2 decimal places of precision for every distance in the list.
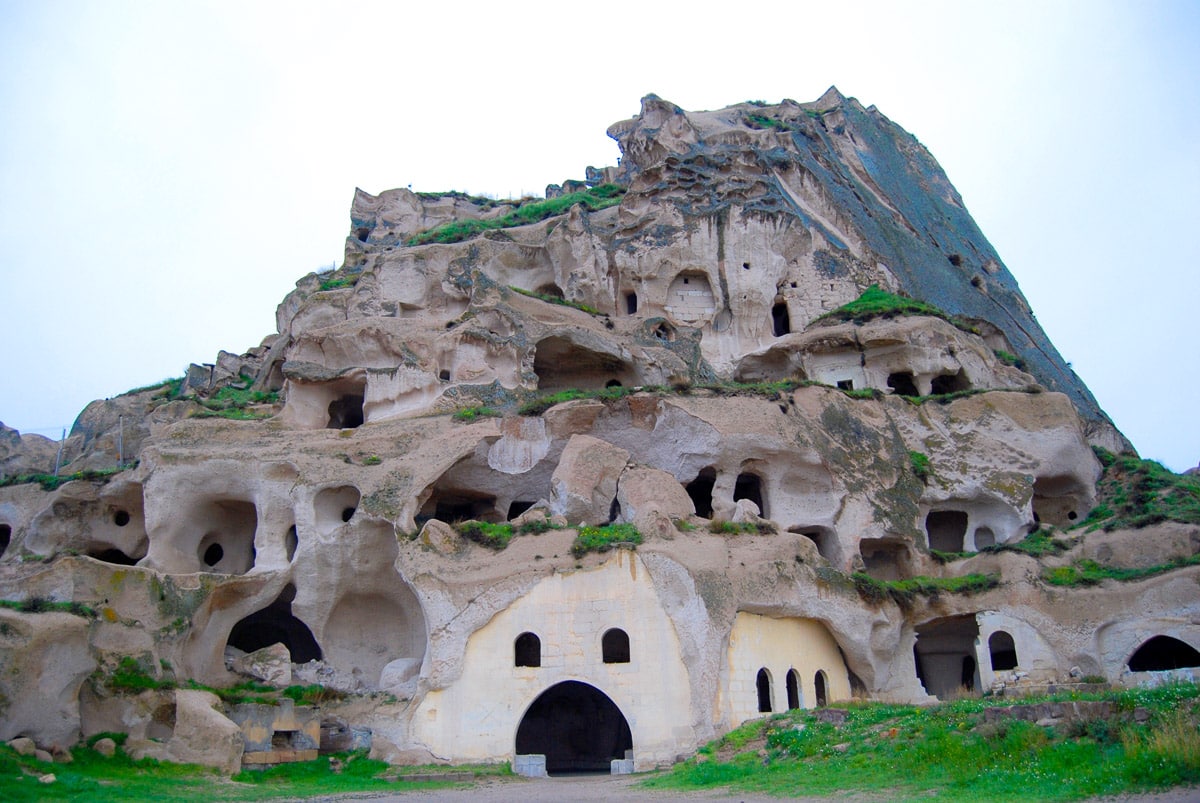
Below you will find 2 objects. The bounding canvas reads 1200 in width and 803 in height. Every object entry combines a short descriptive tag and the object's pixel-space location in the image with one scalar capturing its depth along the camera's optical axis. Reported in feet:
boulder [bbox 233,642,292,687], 86.43
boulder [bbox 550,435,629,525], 86.07
